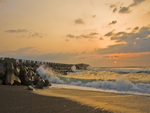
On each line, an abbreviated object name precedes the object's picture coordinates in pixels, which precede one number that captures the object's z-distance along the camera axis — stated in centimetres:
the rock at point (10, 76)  1049
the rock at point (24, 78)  1184
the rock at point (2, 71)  1035
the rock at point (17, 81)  1097
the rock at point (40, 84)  1052
